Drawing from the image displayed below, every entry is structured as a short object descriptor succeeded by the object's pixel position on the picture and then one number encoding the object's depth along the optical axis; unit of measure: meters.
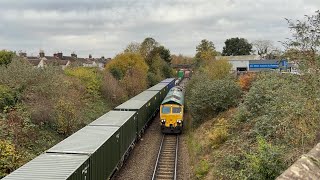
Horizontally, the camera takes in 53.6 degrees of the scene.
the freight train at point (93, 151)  9.55
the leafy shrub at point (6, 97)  20.57
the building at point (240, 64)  49.72
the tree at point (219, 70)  34.50
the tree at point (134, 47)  75.09
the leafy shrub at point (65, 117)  20.80
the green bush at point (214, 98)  25.22
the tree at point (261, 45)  103.39
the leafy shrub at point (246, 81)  28.04
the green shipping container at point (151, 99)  28.68
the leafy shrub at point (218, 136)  19.34
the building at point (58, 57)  68.34
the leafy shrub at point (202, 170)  16.09
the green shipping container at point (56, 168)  9.09
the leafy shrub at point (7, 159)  13.66
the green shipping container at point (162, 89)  38.76
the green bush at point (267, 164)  10.05
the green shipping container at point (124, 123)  17.19
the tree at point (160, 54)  73.69
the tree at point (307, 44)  13.71
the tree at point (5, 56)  36.22
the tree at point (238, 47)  89.88
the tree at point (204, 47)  82.39
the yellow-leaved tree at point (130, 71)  44.08
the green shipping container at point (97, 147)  11.94
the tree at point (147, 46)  76.19
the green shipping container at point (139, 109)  23.12
